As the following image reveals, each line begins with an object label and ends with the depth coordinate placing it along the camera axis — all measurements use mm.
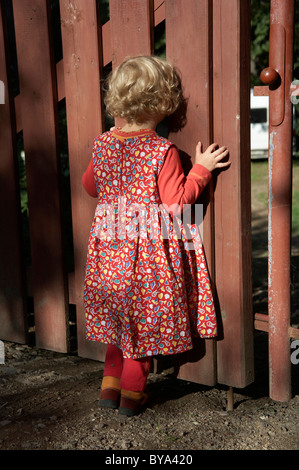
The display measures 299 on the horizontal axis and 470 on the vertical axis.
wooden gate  2375
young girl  2381
